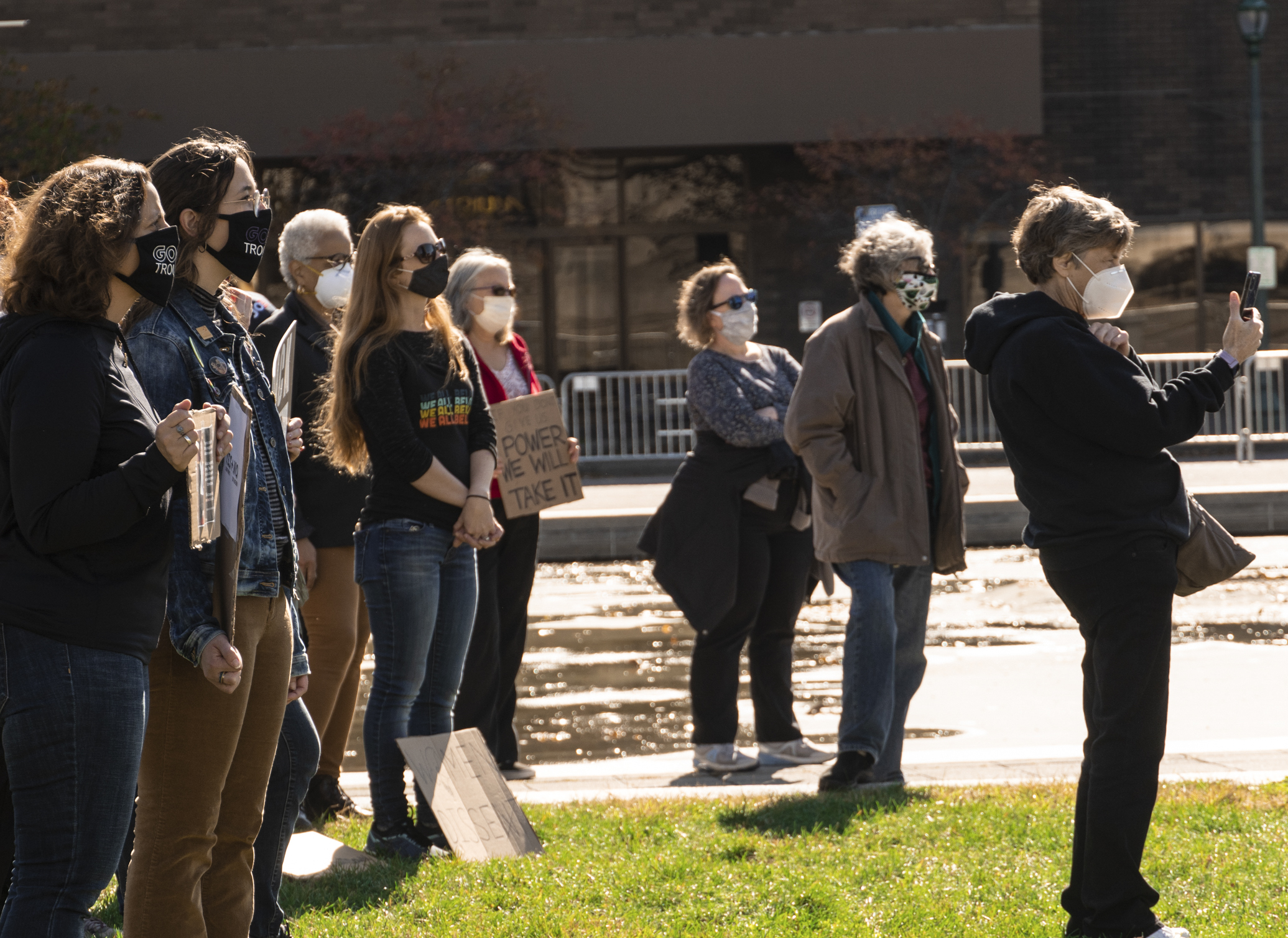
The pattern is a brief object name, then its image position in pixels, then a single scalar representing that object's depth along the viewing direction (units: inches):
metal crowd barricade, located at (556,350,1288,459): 1455.5
